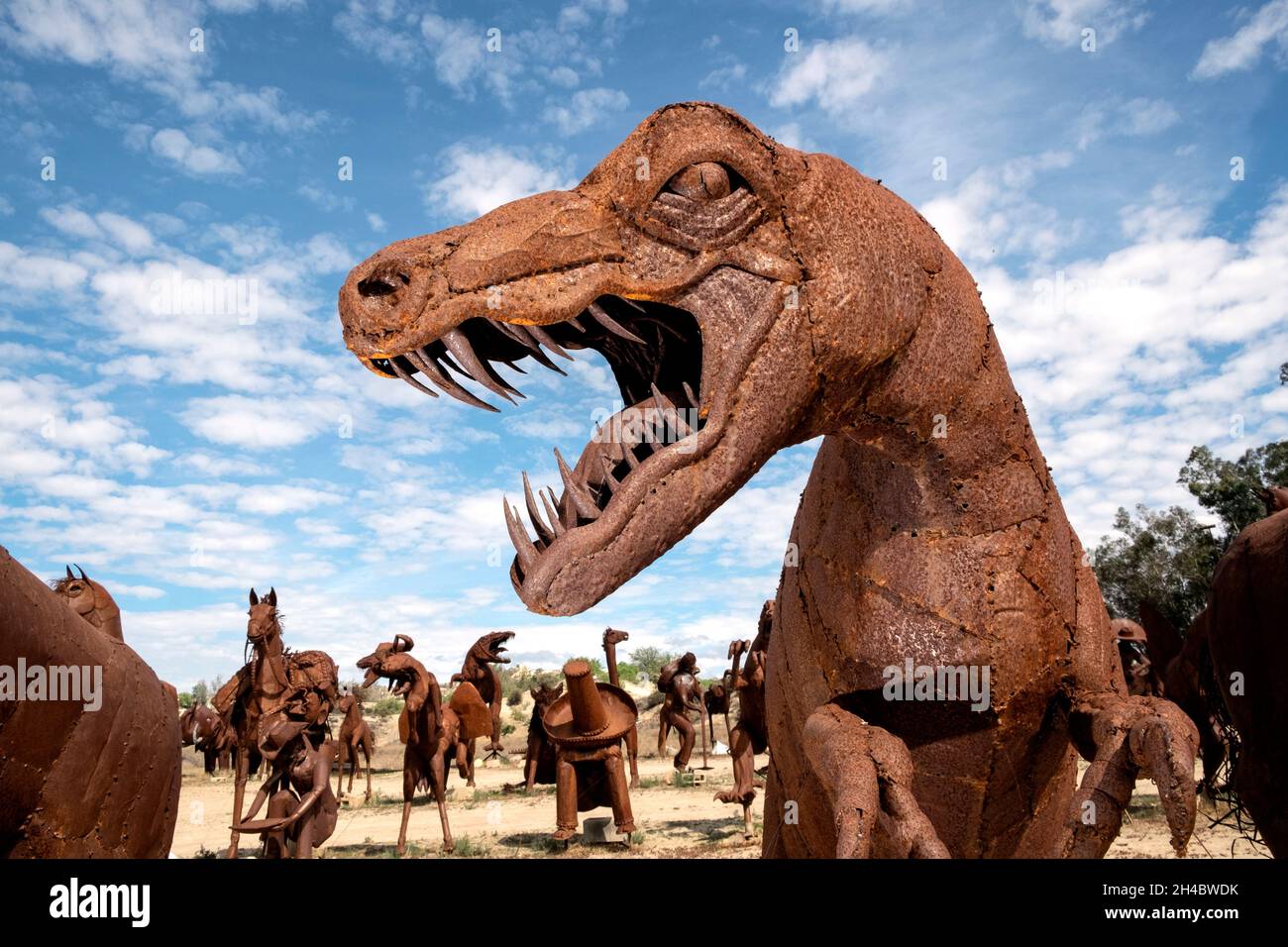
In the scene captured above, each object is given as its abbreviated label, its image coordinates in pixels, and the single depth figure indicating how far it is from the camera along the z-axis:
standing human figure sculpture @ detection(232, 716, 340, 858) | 8.68
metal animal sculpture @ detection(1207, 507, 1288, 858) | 3.46
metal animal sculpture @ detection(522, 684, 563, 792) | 14.52
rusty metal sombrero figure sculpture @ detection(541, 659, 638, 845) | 10.88
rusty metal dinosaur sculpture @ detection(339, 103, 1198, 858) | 1.87
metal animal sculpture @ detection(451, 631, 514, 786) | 16.20
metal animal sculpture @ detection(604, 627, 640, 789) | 13.14
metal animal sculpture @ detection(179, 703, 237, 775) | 17.97
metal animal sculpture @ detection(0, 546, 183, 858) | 3.71
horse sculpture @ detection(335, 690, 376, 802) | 18.06
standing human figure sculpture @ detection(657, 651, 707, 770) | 18.53
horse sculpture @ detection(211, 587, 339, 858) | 10.18
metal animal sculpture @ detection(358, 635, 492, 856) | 11.91
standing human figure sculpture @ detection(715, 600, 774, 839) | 11.54
